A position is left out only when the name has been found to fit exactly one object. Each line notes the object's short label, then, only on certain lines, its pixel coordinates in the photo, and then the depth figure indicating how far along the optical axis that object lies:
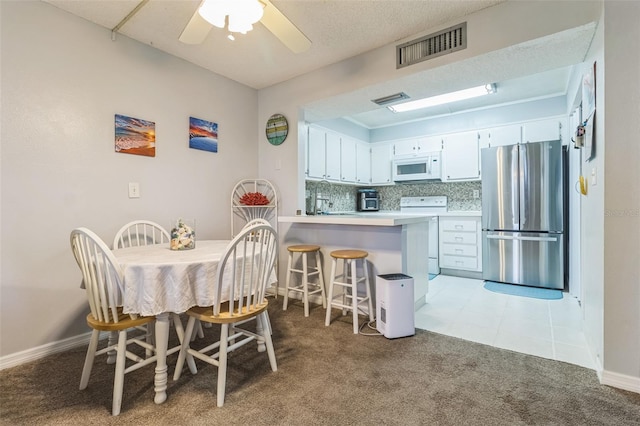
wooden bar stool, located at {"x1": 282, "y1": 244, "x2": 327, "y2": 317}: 2.85
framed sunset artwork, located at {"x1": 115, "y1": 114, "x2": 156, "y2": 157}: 2.47
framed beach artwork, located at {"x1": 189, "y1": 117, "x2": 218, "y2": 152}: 3.00
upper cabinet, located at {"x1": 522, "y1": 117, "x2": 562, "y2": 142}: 3.88
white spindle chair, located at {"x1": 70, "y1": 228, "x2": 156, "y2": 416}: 1.48
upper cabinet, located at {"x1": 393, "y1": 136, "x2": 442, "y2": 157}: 4.76
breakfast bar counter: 2.66
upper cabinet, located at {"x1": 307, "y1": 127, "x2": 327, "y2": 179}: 4.05
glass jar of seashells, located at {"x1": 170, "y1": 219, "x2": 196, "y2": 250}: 1.99
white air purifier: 2.33
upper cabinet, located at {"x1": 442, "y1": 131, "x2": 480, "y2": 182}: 4.45
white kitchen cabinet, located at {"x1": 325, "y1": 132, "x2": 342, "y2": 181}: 4.43
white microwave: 4.68
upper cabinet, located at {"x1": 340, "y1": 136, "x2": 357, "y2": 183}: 4.73
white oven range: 4.54
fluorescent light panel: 3.58
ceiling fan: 1.53
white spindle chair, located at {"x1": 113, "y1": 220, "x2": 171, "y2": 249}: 2.30
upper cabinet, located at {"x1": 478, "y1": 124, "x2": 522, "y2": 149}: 4.13
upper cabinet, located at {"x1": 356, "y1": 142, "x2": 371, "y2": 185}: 5.12
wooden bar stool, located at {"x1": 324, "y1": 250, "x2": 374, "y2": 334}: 2.48
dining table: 1.51
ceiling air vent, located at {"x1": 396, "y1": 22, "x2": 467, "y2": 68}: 2.32
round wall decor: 3.44
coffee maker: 5.31
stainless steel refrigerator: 3.57
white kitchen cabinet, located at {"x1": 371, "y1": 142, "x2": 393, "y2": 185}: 5.25
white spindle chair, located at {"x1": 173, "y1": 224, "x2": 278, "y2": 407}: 1.58
